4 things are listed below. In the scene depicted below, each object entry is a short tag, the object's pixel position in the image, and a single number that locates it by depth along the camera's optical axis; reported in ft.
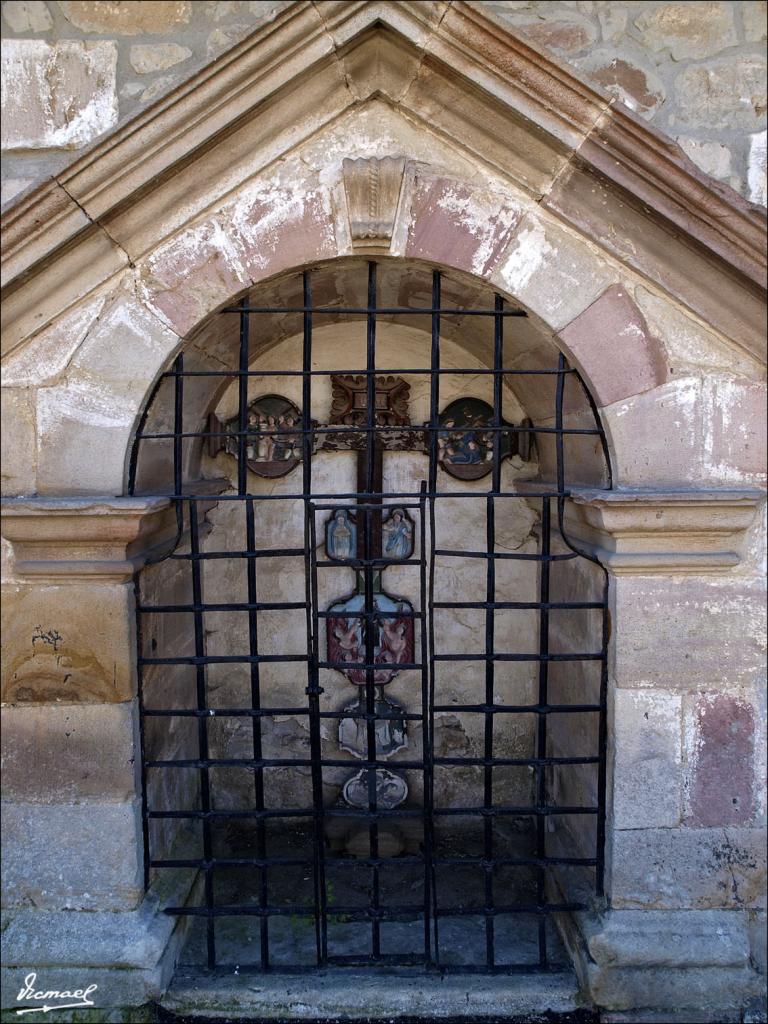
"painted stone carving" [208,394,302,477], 11.54
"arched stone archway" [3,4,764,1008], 8.37
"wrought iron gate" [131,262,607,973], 9.16
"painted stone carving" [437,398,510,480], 11.51
